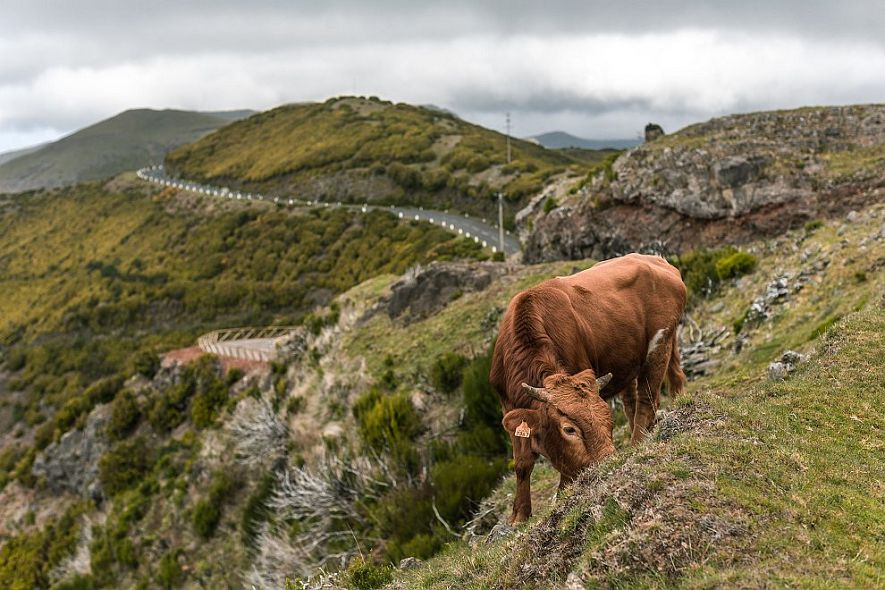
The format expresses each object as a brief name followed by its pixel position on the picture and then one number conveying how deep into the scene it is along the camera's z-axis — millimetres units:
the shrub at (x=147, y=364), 31238
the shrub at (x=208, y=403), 24141
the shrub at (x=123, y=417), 27062
